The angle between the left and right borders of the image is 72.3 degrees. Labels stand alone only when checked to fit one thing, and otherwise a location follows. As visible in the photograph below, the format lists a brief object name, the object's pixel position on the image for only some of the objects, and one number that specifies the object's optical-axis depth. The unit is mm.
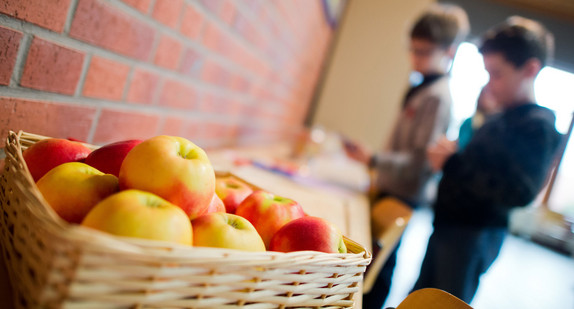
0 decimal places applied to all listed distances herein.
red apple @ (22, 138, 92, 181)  545
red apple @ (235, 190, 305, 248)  619
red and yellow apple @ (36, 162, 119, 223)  454
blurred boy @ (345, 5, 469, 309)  1849
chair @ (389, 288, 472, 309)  595
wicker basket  322
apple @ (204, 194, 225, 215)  586
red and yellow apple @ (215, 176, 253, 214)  693
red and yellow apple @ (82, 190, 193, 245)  388
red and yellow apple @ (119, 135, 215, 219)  474
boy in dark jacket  1267
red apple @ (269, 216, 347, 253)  544
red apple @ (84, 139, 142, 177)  570
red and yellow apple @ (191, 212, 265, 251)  467
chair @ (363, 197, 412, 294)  1171
